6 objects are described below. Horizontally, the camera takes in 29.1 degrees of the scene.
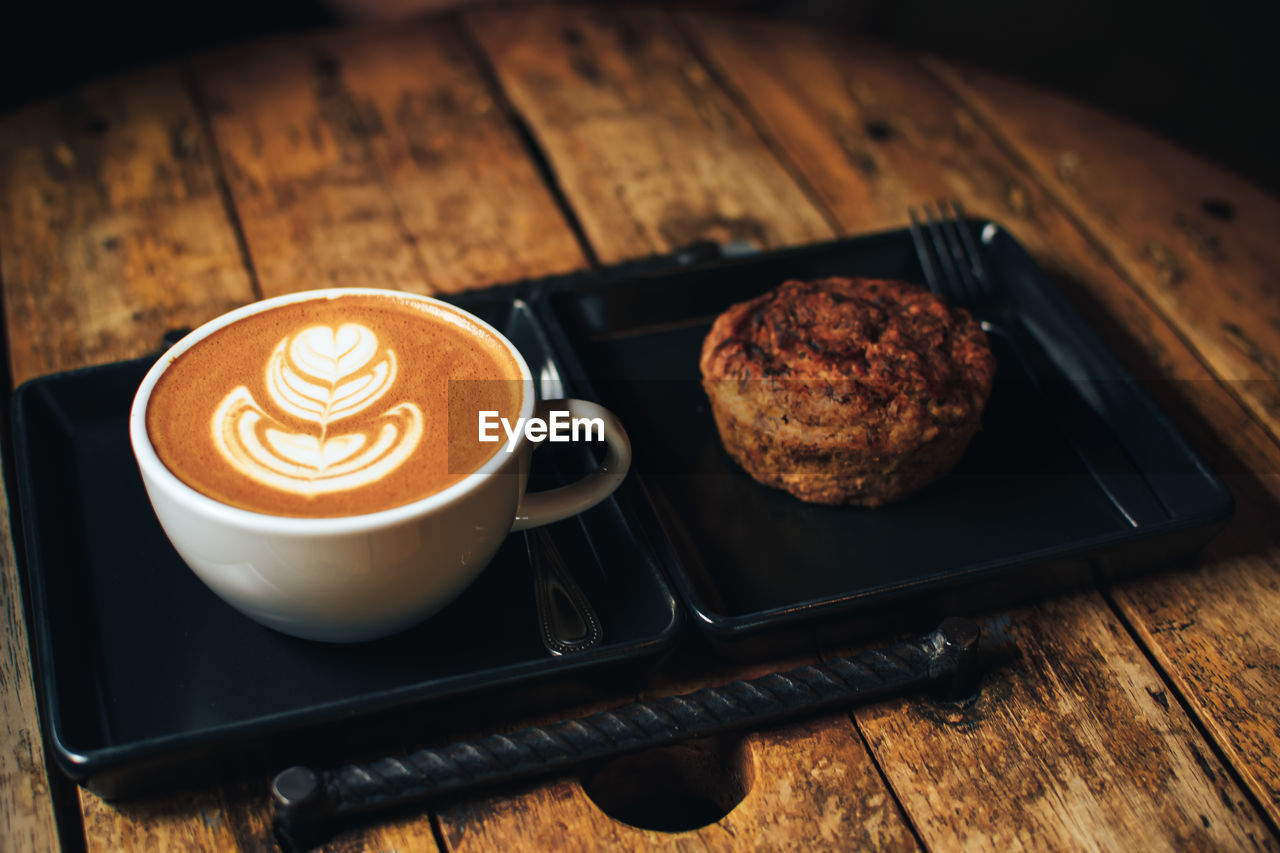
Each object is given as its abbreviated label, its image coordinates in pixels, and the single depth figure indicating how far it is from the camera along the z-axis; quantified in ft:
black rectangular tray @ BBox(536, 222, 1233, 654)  2.27
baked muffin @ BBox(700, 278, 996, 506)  2.38
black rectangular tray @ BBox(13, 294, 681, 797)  2.10
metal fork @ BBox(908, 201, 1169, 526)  2.42
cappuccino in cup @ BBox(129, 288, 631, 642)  2.08
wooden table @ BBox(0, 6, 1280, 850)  2.14
